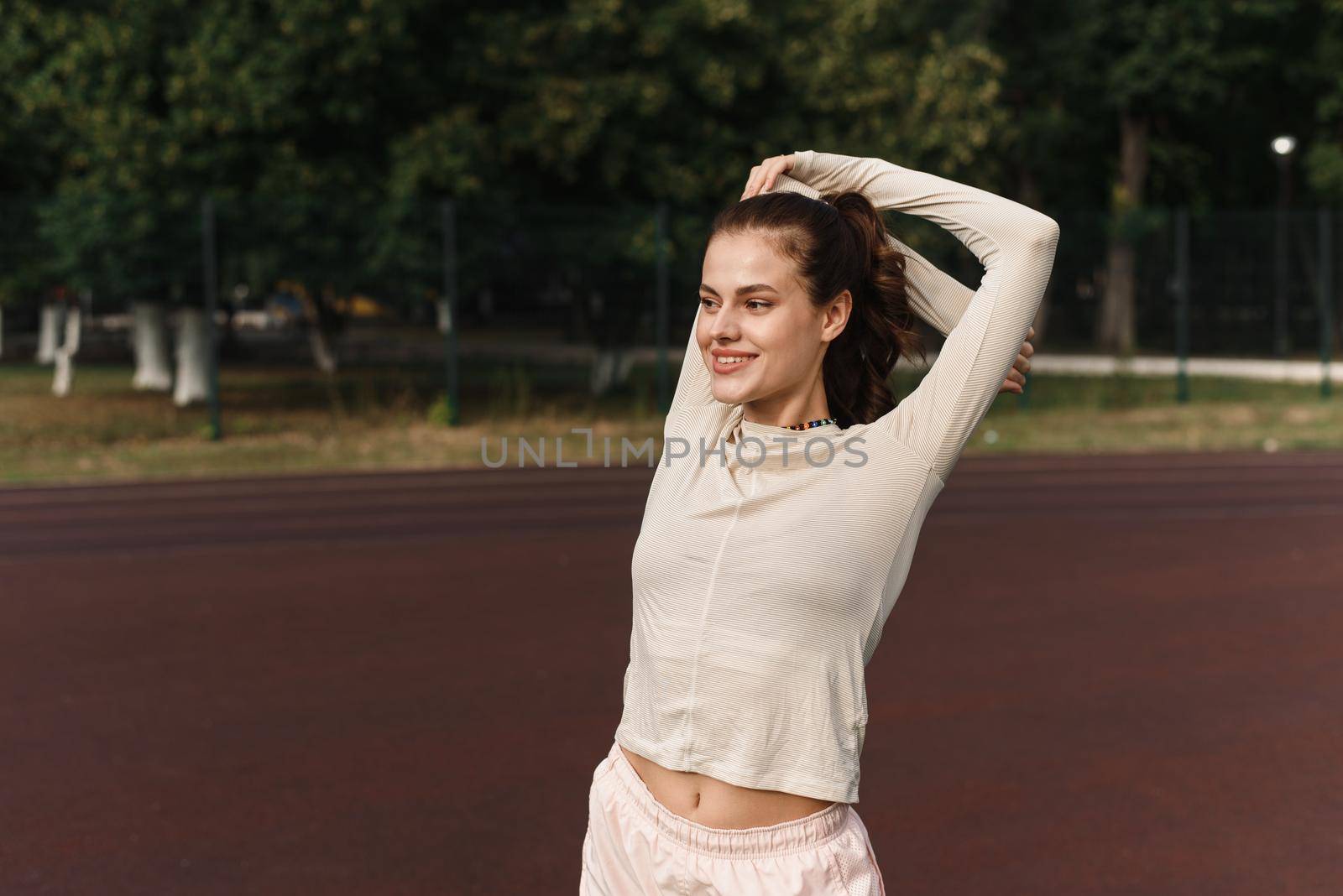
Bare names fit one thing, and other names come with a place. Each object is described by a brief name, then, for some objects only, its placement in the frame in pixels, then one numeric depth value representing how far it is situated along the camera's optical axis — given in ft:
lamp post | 68.90
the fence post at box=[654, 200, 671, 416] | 59.00
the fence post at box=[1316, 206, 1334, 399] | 65.46
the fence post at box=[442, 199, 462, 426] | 56.03
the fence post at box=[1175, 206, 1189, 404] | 66.13
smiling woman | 6.85
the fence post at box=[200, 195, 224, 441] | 53.01
